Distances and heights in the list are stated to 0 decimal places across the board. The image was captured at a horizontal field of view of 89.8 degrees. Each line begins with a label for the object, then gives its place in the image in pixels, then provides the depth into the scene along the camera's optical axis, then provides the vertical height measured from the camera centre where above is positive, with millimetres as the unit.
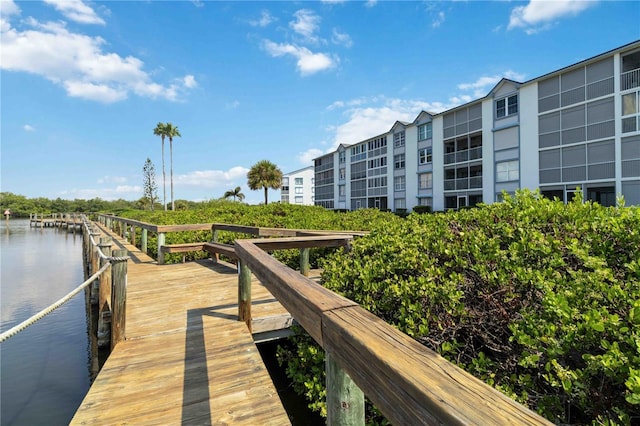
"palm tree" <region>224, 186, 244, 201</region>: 60044 +3059
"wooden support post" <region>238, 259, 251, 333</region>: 3673 -985
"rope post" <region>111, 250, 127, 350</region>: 3416 -911
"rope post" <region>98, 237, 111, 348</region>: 4535 -1345
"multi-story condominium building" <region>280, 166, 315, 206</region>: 67938 +4673
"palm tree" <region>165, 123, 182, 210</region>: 53875 +13346
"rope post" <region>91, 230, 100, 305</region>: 7028 -1738
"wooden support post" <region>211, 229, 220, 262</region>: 8023 -1124
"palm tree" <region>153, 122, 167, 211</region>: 53625 +13555
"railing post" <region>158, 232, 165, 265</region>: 7906 -1024
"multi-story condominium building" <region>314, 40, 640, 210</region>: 18484 +4784
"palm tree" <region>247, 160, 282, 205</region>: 43344 +4633
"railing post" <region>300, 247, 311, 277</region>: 5344 -866
